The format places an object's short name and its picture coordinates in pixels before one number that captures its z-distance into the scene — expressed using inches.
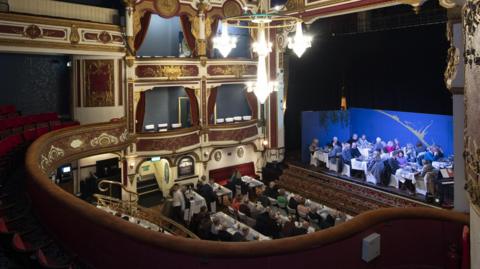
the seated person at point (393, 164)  476.1
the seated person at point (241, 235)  336.5
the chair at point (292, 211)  440.1
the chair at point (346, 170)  527.2
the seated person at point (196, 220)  397.6
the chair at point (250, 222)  393.4
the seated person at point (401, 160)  479.0
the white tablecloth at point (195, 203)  464.4
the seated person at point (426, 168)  433.1
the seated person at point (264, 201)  452.6
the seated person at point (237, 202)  443.5
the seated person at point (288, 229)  344.2
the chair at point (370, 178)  486.8
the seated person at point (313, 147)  585.6
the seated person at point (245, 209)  423.2
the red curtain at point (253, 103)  628.7
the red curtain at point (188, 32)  552.9
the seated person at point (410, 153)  491.1
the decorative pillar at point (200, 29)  555.8
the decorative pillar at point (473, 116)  114.0
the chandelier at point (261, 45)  266.2
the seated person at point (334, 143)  561.9
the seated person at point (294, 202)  443.2
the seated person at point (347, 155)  528.4
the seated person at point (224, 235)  345.4
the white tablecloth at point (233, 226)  352.5
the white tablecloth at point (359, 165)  504.7
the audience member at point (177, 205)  459.8
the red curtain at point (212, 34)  572.4
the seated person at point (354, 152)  536.7
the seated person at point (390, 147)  537.3
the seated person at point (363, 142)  554.2
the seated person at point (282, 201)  452.0
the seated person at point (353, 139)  570.7
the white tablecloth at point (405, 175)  442.1
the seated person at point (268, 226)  374.9
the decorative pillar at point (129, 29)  486.9
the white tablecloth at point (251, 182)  539.5
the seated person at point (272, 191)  486.6
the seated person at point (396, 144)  533.7
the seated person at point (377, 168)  480.1
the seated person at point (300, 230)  340.5
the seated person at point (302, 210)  425.2
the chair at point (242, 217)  412.1
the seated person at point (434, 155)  463.5
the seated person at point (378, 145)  540.0
